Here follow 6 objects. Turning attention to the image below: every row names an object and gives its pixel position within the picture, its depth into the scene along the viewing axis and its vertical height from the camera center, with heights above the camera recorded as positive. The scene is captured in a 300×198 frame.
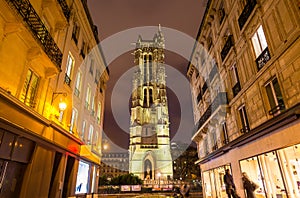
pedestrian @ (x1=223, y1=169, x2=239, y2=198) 9.27 -0.73
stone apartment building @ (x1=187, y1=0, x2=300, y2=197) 6.59 +3.61
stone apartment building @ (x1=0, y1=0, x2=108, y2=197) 6.25 +3.28
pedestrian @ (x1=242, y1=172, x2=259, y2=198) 8.12 -0.66
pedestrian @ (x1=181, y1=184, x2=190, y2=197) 13.05 -1.27
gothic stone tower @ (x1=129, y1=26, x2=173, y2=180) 60.81 +19.18
